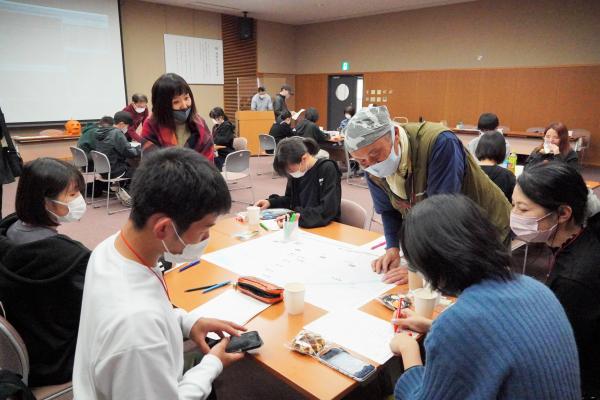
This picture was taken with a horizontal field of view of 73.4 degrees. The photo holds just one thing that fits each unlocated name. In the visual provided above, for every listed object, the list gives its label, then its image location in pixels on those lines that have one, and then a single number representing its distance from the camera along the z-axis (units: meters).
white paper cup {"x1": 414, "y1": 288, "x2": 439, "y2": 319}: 1.34
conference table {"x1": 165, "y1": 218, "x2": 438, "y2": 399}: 1.07
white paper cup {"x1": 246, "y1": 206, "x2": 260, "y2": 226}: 2.35
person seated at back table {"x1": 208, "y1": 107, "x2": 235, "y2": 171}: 6.17
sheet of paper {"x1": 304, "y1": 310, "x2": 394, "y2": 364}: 1.20
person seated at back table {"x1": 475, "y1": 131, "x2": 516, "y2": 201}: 2.93
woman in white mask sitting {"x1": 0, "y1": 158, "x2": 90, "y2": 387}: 1.41
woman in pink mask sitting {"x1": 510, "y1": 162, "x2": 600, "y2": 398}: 1.27
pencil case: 1.48
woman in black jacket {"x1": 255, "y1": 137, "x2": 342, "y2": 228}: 2.47
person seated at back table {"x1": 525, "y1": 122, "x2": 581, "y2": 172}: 3.80
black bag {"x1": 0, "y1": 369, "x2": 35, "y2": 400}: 0.91
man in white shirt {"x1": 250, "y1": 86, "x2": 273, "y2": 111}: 9.34
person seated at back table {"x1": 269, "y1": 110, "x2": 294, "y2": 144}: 7.36
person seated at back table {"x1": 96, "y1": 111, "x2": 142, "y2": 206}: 5.08
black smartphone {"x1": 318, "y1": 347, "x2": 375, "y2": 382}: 1.09
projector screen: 6.77
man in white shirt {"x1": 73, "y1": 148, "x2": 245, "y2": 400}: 0.85
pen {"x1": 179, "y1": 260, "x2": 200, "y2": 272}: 1.78
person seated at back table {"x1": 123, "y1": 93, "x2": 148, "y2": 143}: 6.15
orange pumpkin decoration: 7.26
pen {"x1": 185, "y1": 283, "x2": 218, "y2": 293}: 1.59
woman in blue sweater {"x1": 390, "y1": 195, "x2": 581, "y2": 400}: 0.82
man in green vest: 1.63
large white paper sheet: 1.54
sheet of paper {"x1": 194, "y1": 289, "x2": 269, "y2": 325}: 1.39
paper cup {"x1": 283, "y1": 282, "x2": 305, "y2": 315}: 1.39
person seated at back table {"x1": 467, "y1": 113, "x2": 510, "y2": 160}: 4.47
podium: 8.93
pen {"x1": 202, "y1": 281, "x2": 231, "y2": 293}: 1.58
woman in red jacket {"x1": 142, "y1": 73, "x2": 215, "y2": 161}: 2.63
